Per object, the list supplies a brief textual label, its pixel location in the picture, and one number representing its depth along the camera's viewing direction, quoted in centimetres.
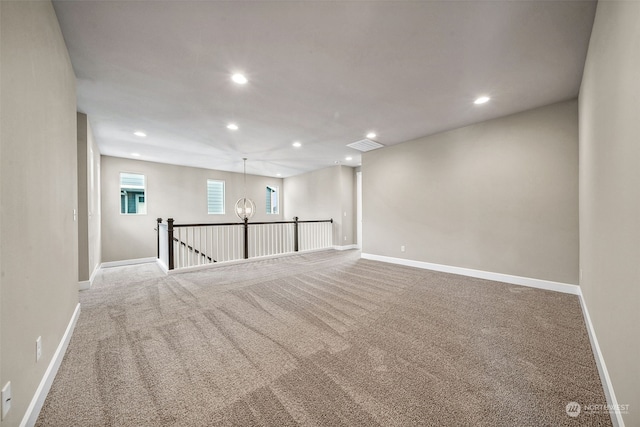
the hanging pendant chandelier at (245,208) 579
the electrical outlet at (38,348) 141
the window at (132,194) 607
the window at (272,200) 945
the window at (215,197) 770
